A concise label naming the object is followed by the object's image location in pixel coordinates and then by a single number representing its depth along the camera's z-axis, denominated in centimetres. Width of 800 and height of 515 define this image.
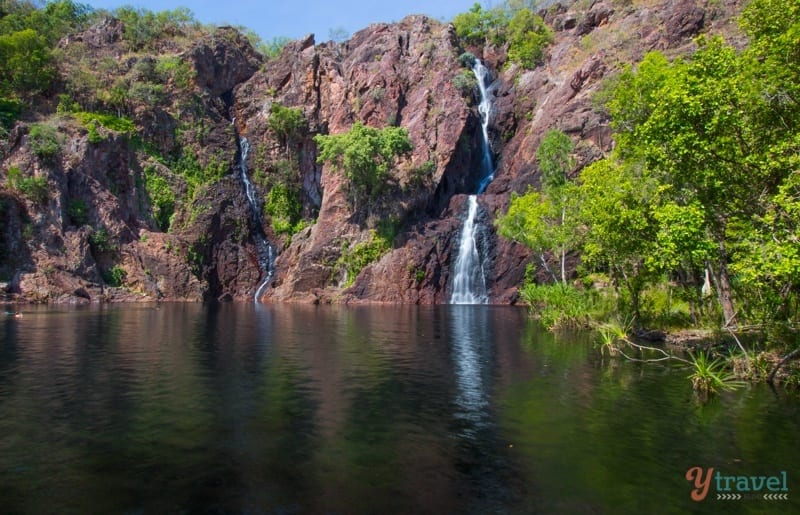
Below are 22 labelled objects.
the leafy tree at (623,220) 2894
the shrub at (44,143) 7262
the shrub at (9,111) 7534
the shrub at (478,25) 10512
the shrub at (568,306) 3975
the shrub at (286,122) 9175
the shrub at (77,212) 7425
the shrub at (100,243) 7344
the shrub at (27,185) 7050
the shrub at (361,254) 7844
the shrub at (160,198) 8469
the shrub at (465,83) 8838
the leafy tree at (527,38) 9381
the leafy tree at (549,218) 4431
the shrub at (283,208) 8925
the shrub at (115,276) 7312
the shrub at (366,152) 7812
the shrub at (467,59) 9544
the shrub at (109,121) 8231
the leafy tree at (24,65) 8156
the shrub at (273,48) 12499
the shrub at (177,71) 9456
